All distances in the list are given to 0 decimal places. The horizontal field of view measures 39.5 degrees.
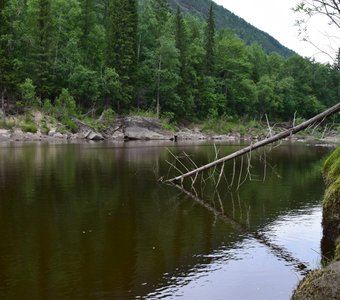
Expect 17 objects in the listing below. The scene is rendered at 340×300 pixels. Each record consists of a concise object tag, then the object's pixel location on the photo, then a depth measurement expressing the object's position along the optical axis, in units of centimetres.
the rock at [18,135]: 5384
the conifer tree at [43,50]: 6669
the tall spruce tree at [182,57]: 8206
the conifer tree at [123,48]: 7331
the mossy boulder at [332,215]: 1138
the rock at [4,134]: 5258
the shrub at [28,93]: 6100
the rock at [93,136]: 6034
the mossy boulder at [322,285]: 661
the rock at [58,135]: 5802
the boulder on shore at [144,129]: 6575
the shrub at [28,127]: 5625
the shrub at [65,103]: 6450
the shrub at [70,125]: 6201
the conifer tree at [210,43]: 9188
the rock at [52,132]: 5850
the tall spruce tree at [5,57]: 6169
